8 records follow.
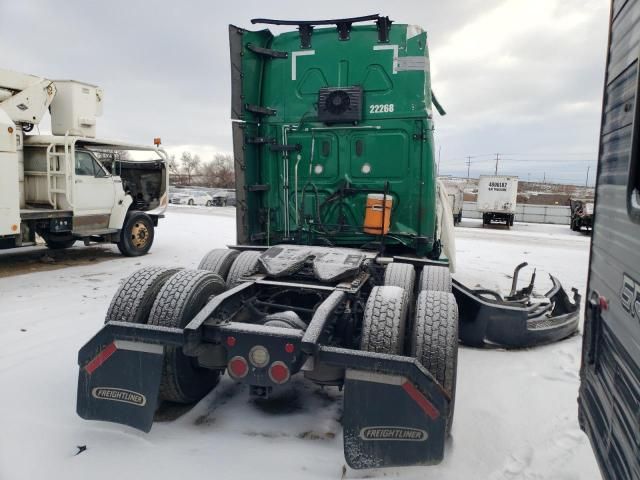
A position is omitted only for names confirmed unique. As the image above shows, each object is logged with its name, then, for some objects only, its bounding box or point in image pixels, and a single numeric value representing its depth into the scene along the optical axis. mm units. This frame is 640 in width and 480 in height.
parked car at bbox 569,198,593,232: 21109
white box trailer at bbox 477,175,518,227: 23172
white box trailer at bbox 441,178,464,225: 22797
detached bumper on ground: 4559
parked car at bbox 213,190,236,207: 32062
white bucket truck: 7891
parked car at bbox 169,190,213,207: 31375
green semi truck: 2557
